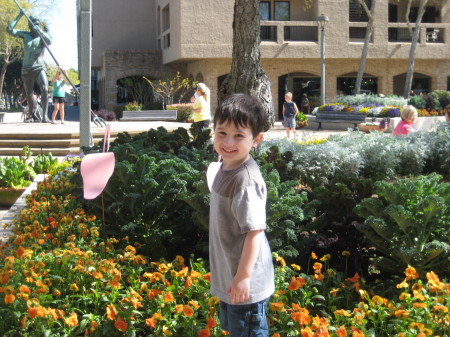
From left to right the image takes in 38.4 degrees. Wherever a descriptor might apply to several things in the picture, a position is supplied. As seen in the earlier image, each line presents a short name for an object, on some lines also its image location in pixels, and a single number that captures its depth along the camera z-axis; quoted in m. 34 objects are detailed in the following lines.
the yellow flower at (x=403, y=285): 3.41
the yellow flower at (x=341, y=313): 3.17
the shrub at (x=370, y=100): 27.83
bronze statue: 17.27
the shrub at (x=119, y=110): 34.53
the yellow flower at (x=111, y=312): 3.23
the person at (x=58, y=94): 17.55
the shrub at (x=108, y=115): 29.97
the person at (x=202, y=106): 12.60
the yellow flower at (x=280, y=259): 3.79
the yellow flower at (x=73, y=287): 3.58
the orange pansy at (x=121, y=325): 3.15
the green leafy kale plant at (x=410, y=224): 3.71
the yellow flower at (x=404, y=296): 3.29
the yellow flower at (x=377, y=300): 3.34
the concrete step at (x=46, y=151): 12.82
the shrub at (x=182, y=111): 28.34
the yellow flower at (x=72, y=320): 3.18
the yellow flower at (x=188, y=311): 3.10
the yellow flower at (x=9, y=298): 3.30
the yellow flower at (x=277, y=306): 3.26
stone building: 31.25
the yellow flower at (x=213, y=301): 3.34
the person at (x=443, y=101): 28.38
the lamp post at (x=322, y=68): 27.38
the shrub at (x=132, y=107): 32.62
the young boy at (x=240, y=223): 2.58
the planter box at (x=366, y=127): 23.00
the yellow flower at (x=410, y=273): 3.45
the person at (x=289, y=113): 17.92
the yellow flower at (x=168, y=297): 3.33
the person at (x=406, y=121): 9.78
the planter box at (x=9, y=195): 8.70
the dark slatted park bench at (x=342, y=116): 23.95
